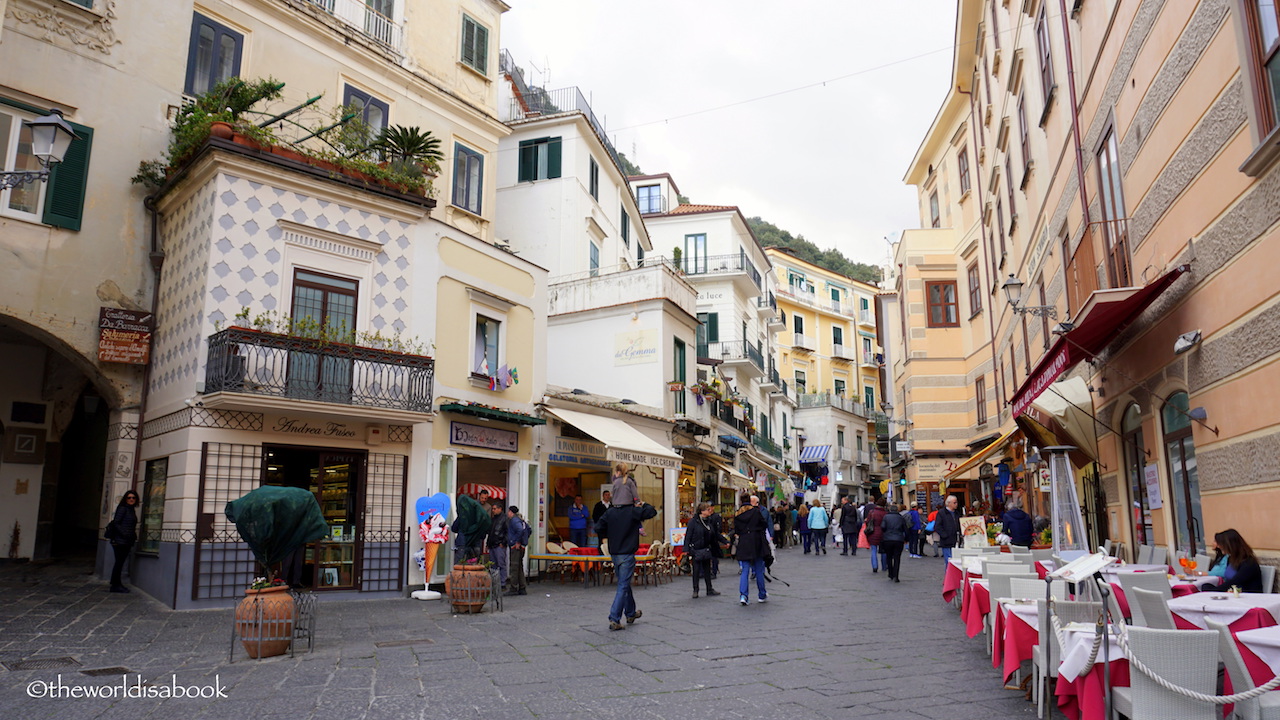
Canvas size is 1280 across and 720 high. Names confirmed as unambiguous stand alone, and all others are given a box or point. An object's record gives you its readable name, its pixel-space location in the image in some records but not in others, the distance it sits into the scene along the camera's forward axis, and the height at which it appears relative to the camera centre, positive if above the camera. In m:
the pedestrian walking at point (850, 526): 25.17 -0.82
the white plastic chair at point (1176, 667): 4.09 -0.82
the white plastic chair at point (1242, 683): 3.99 -0.92
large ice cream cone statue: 13.05 -0.46
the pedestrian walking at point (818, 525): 25.73 -0.82
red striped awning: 15.91 +0.14
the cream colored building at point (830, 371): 50.41 +8.01
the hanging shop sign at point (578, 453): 18.23 +0.98
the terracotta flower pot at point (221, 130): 12.48 +5.39
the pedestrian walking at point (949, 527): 18.75 -0.63
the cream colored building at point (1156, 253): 6.48 +2.44
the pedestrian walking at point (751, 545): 12.10 -0.67
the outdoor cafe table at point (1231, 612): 5.27 -0.71
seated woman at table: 6.32 -0.49
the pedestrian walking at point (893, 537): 15.46 -0.71
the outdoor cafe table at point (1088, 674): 4.66 -0.97
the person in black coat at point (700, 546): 13.62 -0.78
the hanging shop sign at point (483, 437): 15.13 +1.11
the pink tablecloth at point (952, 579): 10.70 -1.03
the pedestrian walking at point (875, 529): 18.27 -0.70
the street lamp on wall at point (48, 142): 7.52 +3.17
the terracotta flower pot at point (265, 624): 7.67 -1.15
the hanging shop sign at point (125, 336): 13.13 +2.50
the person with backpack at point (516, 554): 13.95 -0.94
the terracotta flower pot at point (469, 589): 11.09 -1.19
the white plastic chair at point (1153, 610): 5.08 -0.68
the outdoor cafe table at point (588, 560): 15.47 -1.16
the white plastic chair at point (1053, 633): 5.27 -0.84
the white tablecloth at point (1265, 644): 4.27 -0.74
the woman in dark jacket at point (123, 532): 12.30 -0.52
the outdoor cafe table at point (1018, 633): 5.88 -0.94
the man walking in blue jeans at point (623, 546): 9.45 -0.55
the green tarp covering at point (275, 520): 7.71 -0.22
